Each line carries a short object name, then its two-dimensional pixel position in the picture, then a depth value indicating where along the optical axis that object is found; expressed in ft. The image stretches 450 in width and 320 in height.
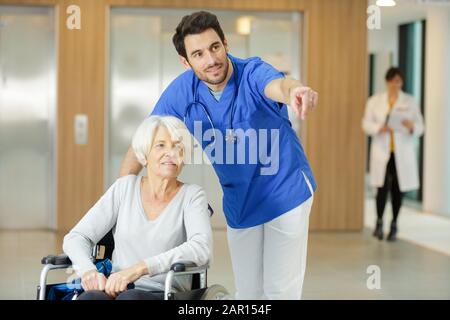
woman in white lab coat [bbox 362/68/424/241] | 25.79
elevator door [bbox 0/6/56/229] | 26.71
